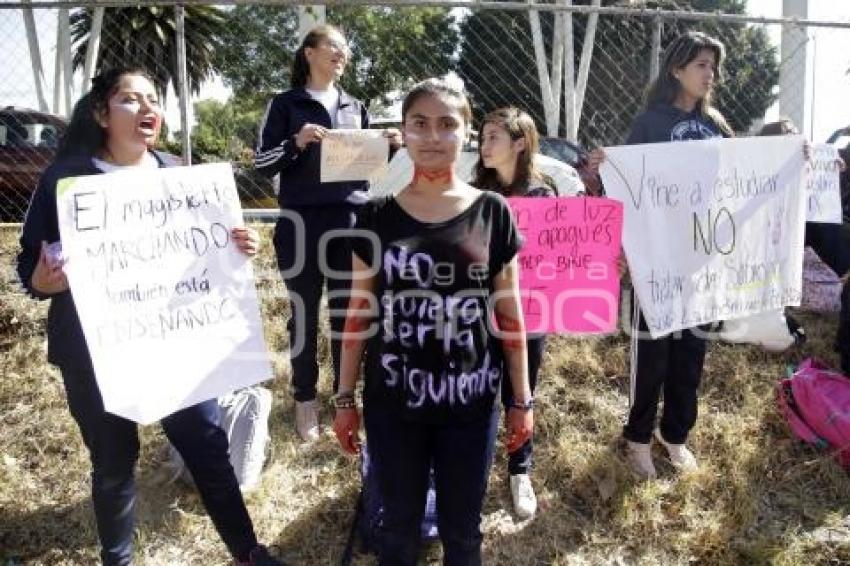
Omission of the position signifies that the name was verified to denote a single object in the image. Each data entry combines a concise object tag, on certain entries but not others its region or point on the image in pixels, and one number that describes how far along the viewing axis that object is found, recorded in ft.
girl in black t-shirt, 6.22
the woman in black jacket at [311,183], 10.09
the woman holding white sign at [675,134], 9.43
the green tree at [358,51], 32.19
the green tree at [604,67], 35.47
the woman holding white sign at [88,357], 6.78
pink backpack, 11.19
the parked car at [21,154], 21.93
